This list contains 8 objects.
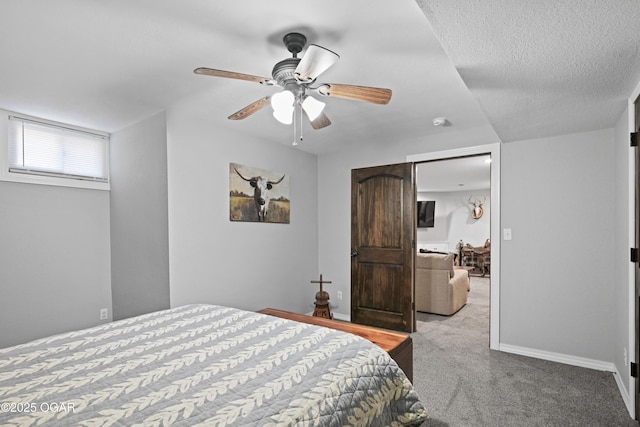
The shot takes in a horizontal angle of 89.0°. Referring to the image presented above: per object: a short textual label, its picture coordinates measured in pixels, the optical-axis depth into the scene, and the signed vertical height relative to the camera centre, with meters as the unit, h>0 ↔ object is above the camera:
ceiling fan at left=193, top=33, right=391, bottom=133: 1.64 +0.70
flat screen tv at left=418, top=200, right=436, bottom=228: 8.99 -0.14
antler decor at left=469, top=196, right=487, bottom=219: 8.73 -0.04
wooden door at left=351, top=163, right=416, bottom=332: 3.92 -0.49
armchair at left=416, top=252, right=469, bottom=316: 4.52 -1.11
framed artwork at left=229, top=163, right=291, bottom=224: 3.48 +0.15
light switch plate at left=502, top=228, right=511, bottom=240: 3.33 -0.28
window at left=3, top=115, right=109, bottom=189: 2.89 +0.54
